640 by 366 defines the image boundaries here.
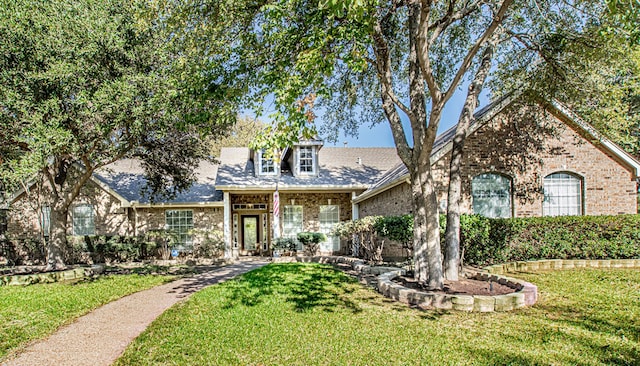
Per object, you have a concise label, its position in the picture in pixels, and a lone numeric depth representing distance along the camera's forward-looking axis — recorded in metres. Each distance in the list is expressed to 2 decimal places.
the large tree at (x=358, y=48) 6.30
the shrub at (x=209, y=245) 17.69
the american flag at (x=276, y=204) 16.42
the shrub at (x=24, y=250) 16.73
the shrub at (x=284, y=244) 17.31
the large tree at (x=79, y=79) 9.77
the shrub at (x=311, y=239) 17.11
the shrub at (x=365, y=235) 12.53
